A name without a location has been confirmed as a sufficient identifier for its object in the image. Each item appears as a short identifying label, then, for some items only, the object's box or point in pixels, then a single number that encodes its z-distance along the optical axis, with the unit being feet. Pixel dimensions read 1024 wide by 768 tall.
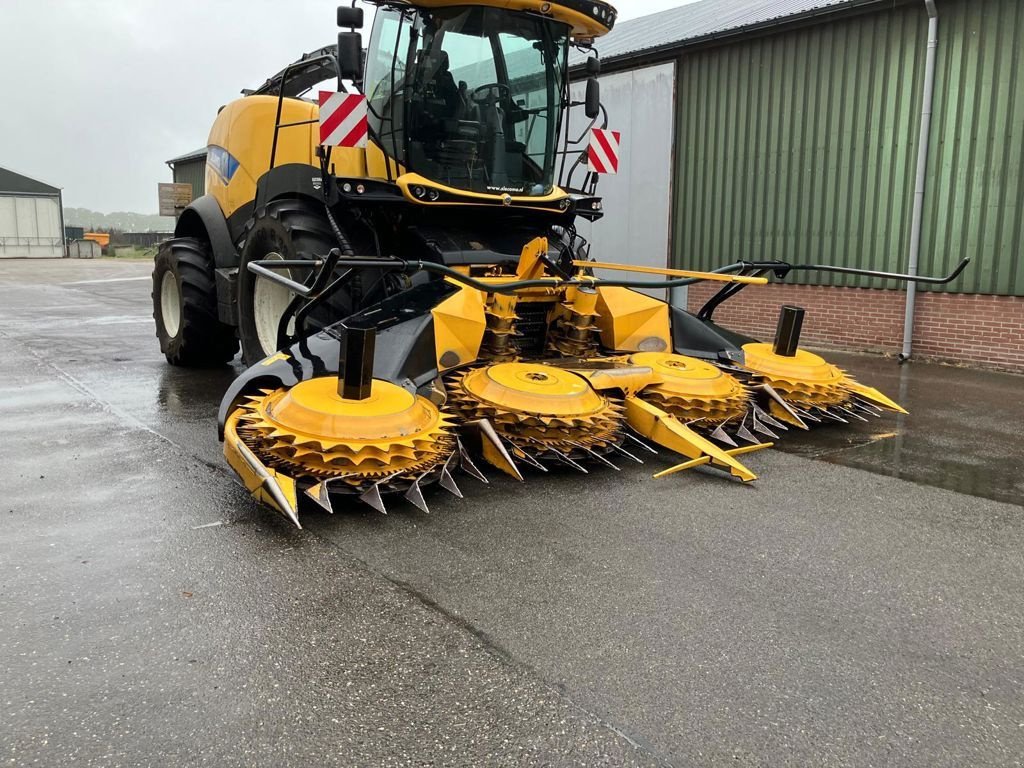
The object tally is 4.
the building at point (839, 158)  29.17
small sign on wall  45.03
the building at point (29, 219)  137.80
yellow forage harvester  12.82
